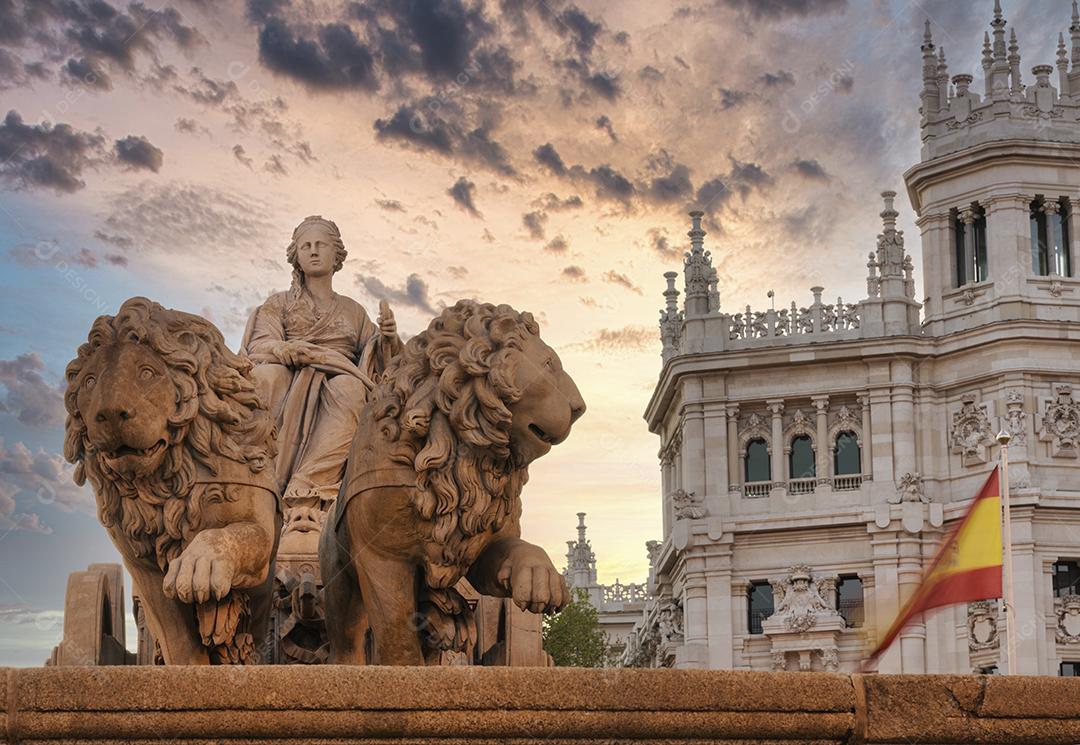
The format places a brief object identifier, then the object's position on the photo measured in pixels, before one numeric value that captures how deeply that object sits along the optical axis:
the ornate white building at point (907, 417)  50.59
